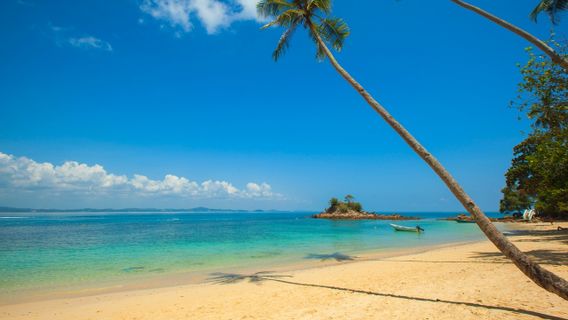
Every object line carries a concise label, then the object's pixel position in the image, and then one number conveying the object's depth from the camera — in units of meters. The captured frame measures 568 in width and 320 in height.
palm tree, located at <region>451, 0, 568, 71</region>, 9.81
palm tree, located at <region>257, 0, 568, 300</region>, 6.22
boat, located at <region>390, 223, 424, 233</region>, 39.52
